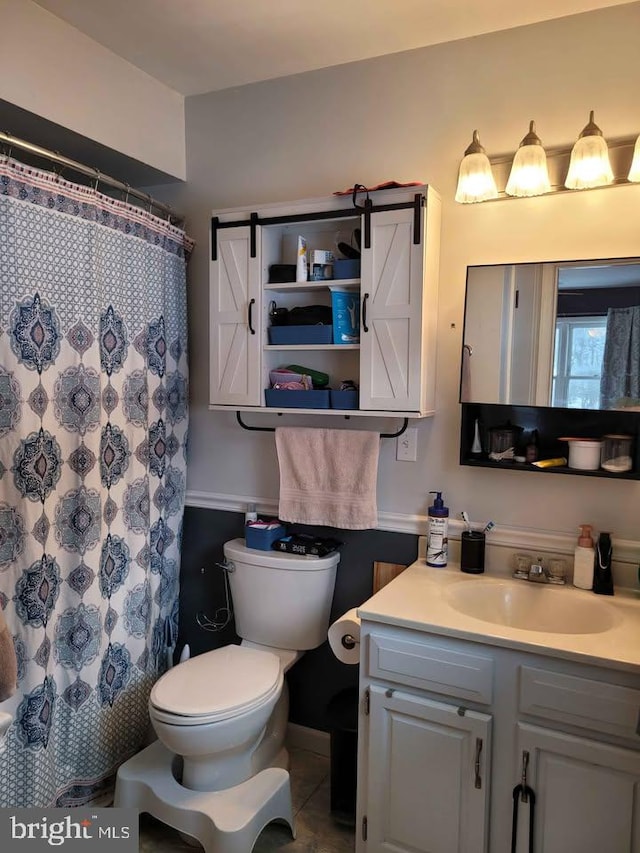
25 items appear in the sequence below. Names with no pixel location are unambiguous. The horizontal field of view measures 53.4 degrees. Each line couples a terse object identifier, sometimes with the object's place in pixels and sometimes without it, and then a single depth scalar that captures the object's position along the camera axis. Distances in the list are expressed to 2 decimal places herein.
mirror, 1.82
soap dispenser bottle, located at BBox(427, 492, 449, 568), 2.07
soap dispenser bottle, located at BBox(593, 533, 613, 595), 1.84
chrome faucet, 1.96
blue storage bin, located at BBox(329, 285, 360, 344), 2.12
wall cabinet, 1.98
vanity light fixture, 1.79
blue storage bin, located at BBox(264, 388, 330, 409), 2.17
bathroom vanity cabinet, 1.47
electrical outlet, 2.19
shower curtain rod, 1.78
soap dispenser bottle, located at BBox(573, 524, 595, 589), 1.87
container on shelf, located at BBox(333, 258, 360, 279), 2.08
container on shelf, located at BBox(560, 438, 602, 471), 1.87
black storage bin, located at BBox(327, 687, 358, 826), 2.05
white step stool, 1.81
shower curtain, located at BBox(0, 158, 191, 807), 1.82
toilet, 1.82
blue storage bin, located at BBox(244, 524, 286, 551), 2.30
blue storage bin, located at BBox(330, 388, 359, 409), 2.12
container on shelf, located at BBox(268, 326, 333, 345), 2.15
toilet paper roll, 1.89
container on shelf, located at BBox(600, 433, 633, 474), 1.85
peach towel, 2.19
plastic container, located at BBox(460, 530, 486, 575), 2.02
